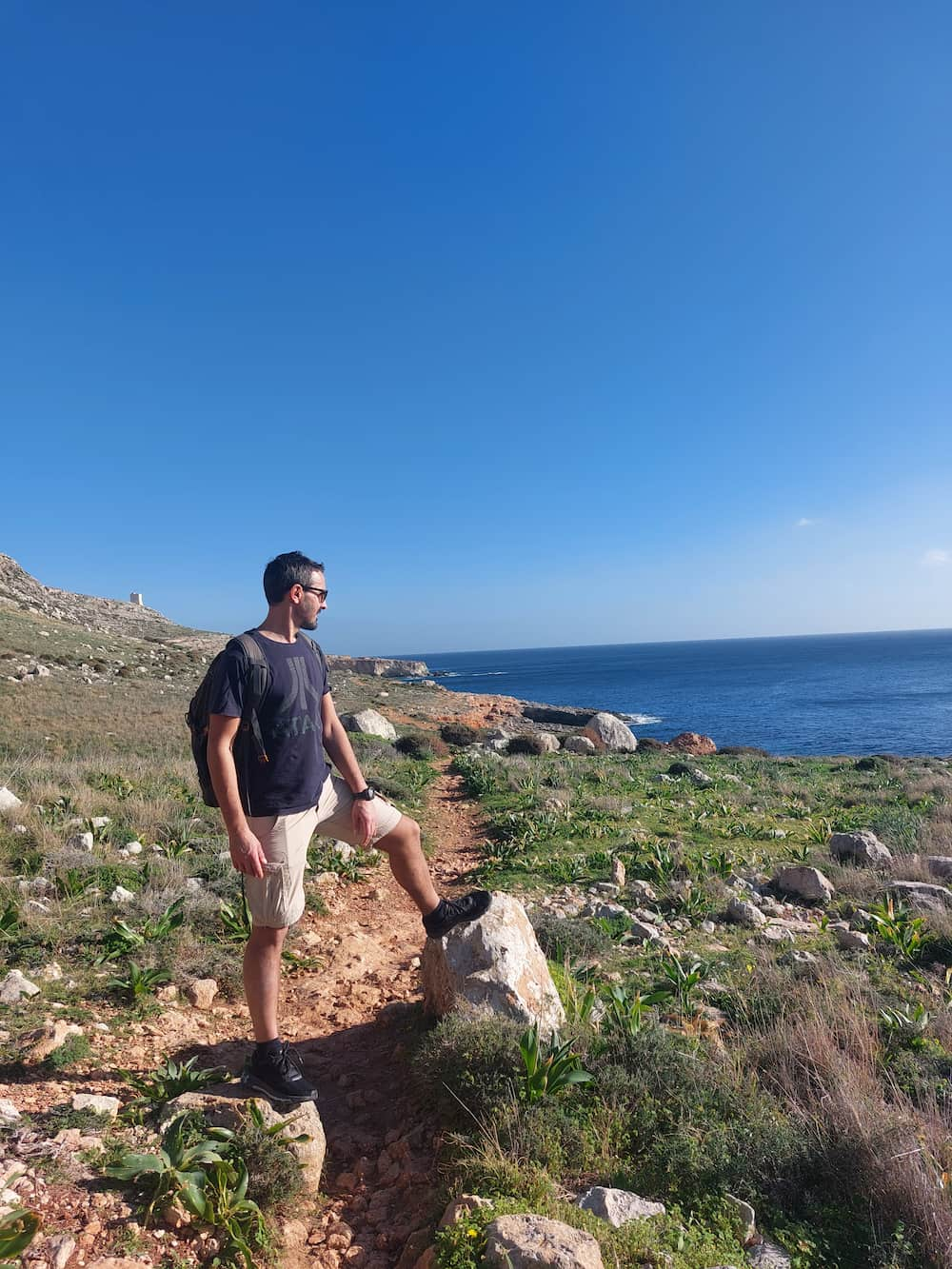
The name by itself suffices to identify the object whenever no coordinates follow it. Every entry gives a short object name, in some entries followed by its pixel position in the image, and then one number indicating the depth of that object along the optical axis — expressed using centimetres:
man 299
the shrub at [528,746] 2191
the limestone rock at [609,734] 2608
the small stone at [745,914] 628
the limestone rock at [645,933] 576
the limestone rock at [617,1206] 240
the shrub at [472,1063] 310
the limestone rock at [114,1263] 220
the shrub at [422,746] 1762
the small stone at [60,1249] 219
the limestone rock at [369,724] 2048
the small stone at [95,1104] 290
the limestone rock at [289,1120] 284
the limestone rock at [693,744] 2694
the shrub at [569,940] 534
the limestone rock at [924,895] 639
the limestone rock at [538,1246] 207
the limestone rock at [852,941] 565
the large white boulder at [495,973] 370
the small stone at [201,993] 422
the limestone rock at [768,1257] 234
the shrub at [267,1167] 265
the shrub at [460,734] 2239
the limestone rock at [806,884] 700
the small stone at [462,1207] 237
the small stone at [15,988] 377
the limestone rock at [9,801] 669
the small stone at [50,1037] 337
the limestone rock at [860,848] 812
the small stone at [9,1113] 275
